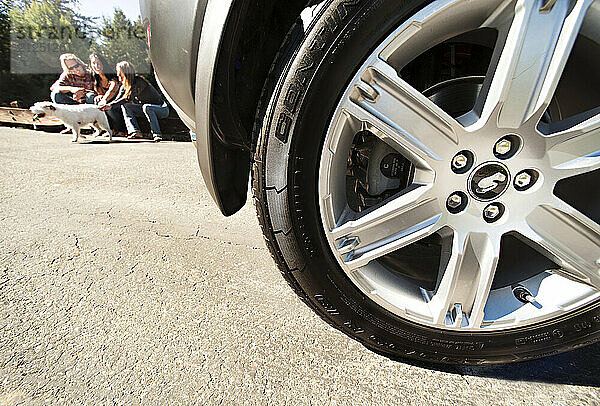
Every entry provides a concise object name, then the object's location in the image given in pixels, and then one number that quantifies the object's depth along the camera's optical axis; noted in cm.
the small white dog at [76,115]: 526
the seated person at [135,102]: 621
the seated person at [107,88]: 656
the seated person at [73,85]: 734
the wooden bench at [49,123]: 652
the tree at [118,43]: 1820
